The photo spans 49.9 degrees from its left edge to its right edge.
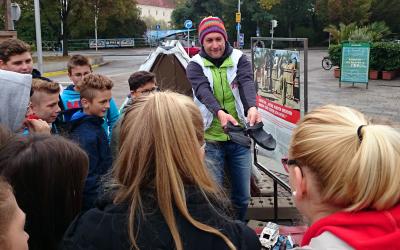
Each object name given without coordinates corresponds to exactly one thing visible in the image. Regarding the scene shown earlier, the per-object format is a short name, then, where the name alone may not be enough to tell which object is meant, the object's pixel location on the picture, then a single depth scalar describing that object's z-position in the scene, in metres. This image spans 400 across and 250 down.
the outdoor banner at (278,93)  3.51
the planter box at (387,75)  18.28
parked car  18.05
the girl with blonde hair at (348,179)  1.19
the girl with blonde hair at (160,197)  1.41
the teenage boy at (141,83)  3.62
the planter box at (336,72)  19.52
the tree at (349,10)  42.72
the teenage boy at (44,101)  3.03
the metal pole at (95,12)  32.34
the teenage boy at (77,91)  3.62
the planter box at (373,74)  18.56
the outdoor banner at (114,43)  49.31
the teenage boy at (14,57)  3.87
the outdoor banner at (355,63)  15.53
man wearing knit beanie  3.14
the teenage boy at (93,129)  2.50
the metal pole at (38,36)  13.96
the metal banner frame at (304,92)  3.24
